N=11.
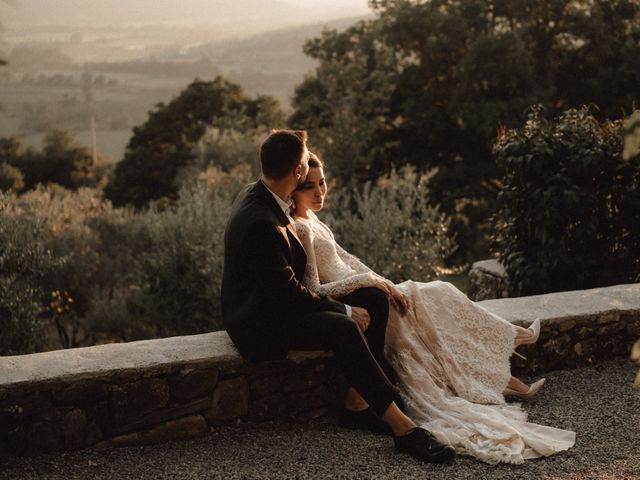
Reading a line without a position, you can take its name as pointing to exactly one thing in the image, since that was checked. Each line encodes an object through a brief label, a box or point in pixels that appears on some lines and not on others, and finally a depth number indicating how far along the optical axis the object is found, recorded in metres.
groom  3.51
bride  3.84
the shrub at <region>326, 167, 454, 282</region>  8.63
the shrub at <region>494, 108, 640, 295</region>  5.76
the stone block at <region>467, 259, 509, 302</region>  6.44
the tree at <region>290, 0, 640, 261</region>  16.19
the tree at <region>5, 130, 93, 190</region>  25.88
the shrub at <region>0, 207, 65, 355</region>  7.39
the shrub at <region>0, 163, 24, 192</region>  22.17
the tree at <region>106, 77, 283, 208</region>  22.36
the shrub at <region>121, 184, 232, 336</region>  8.16
